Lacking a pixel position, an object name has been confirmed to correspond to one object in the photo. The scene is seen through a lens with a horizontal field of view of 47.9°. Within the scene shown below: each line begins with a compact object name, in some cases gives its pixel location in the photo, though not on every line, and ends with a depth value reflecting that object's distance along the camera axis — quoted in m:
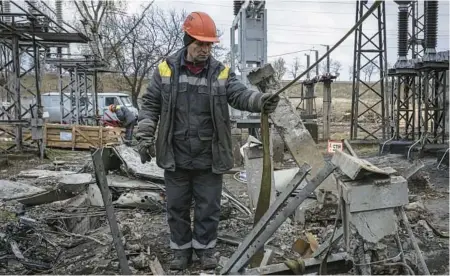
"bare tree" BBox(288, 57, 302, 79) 47.81
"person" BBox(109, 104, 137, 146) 16.36
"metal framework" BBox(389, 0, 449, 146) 13.45
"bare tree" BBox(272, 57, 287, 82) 42.56
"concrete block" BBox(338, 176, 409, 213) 3.01
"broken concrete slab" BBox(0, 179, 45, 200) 7.36
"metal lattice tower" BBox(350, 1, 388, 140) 16.52
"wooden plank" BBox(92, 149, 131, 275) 3.50
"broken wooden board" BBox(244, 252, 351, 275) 3.33
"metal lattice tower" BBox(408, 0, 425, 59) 20.62
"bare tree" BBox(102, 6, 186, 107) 28.20
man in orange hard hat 3.95
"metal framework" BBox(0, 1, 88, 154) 13.16
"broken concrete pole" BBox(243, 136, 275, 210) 5.81
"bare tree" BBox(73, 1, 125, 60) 31.68
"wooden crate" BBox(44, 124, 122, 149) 16.94
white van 27.47
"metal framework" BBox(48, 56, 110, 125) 22.88
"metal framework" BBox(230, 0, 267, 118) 11.84
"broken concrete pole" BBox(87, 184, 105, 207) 6.34
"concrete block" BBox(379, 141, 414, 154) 14.51
